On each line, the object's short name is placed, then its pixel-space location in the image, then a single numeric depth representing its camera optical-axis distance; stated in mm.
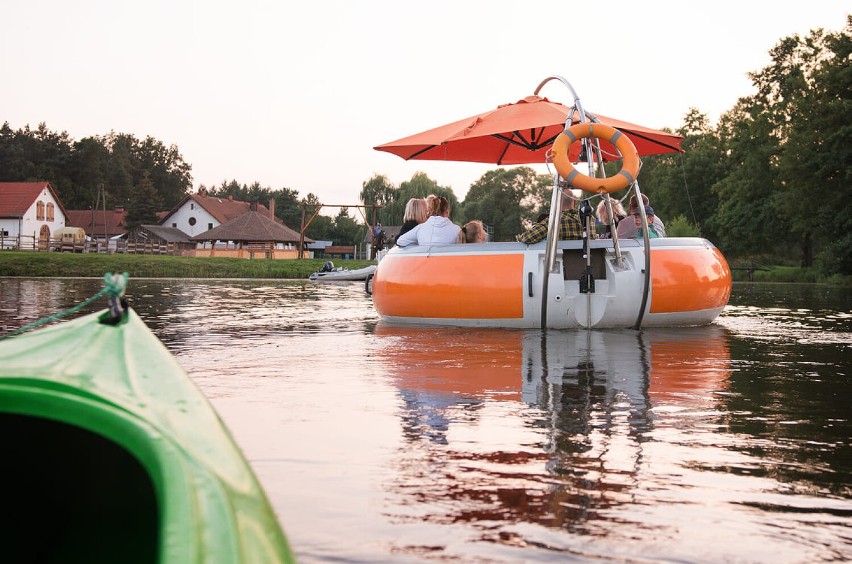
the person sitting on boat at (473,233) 11719
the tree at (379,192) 79125
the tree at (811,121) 38906
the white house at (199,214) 89125
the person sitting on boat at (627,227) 11320
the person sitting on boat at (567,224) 10164
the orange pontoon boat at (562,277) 9891
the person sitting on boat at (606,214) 10898
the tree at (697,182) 67500
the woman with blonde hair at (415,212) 12062
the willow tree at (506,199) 82750
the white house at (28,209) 72250
